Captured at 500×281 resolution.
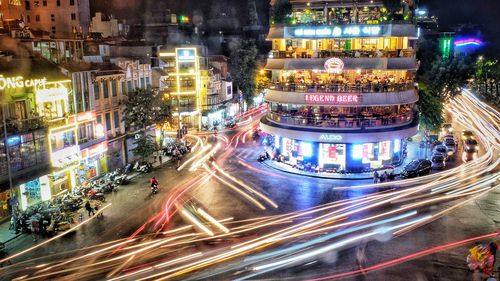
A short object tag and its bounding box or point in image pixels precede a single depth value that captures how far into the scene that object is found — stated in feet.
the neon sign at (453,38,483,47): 433.48
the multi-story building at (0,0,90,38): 299.79
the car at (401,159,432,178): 143.02
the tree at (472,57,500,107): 287.28
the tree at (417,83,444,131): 192.13
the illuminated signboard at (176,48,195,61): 225.58
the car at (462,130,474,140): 185.17
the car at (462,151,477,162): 165.14
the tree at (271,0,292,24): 187.83
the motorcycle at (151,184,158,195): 130.26
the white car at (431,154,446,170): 153.28
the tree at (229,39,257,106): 288.98
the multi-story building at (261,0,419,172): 152.76
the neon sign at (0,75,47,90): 103.91
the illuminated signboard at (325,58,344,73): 153.48
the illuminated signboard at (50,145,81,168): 118.93
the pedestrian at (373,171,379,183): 139.64
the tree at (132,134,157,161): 157.07
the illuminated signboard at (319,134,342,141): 151.23
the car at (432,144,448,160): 163.20
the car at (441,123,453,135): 213.17
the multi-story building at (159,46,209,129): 228.22
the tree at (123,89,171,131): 158.71
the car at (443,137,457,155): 176.35
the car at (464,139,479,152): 174.81
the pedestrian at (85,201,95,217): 110.01
